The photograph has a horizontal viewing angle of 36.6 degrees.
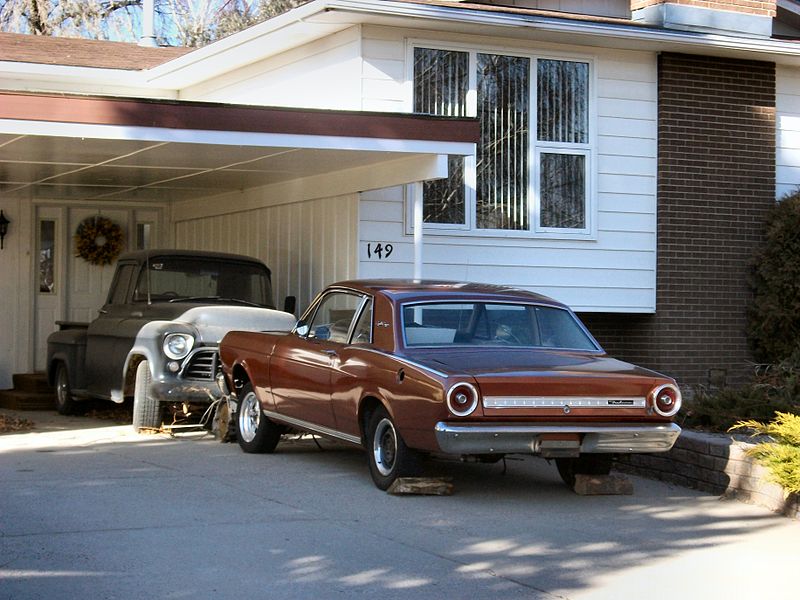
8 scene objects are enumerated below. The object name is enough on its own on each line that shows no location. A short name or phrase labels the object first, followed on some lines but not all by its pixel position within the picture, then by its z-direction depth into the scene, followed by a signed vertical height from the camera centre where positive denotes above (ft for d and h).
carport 35.24 +4.08
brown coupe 26.35 -2.46
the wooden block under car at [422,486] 28.17 -4.92
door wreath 59.93 +1.74
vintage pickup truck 39.29 -1.85
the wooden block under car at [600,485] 29.35 -5.05
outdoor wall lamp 58.03 +2.32
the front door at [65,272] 59.47 +0.14
